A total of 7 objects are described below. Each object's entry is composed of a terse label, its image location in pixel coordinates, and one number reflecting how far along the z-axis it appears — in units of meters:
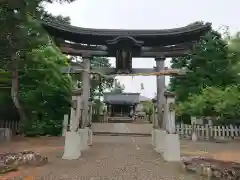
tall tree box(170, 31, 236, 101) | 12.71
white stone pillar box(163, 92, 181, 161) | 5.55
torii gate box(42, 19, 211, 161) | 8.63
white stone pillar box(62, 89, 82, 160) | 5.70
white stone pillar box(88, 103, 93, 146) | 8.19
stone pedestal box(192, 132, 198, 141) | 10.35
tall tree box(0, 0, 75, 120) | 7.81
